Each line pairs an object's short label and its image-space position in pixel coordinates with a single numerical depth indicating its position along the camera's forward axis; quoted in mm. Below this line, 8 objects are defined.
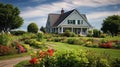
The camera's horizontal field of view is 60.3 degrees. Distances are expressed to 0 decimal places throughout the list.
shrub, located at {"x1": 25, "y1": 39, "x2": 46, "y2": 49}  11037
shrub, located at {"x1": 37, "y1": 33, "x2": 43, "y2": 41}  12649
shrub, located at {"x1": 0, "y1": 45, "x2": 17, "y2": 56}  8734
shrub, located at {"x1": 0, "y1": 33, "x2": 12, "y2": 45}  9564
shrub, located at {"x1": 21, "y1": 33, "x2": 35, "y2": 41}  15948
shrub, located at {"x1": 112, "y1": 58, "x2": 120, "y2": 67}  5309
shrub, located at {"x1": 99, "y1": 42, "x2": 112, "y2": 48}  10776
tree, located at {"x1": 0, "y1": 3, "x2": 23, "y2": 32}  27341
